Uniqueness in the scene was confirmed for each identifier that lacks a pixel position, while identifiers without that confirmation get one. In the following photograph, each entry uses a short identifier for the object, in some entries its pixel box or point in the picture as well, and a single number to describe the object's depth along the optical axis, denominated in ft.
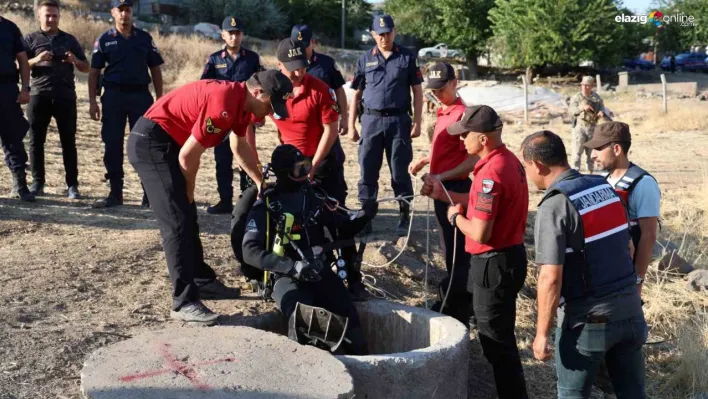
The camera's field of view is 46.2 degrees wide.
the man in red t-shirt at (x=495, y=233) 14.84
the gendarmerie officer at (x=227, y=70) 25.64
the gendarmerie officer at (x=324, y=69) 23.34
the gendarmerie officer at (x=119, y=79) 25.00
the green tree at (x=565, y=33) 122.93
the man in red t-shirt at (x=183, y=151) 15.97
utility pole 149.64
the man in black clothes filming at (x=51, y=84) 25.53
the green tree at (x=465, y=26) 142.92
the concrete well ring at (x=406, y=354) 15.02
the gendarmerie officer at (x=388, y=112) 24.56
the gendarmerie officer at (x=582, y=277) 13.04
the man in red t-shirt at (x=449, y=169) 18.43
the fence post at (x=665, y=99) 73.94
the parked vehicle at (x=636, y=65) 152.56
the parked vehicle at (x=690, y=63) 149.07
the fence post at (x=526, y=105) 70.96
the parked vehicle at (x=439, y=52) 155.84
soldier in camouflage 38.74
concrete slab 12.84
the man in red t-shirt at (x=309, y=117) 20.47
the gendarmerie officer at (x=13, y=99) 24.21
